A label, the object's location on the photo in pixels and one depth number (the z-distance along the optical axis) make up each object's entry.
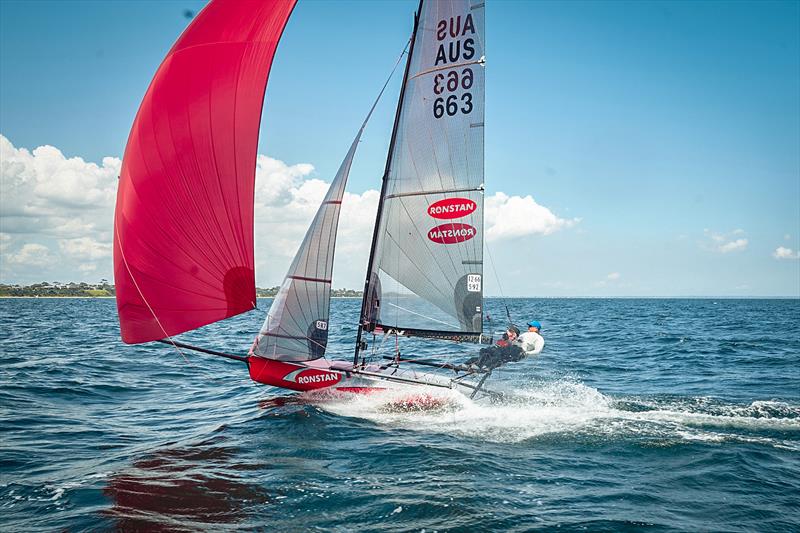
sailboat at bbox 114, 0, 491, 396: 8.39
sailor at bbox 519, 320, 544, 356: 11.08
